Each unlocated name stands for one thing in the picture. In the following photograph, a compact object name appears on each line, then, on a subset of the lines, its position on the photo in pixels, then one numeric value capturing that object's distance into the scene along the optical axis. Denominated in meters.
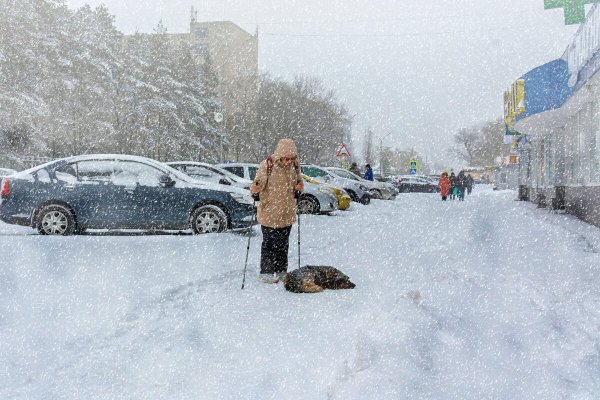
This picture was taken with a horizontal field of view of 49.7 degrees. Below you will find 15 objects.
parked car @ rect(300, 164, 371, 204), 23.92
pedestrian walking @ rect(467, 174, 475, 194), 44.47
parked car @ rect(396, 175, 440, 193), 57.19
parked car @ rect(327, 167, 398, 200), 31.80
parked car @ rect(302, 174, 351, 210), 20.34
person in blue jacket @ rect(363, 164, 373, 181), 29.34
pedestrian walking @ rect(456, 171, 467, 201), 36.00
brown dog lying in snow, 6.89
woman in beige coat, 7.28
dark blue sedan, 11.23
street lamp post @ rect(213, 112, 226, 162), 60.08
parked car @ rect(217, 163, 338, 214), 17.66
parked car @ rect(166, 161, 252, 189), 14.40
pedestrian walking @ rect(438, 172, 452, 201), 36.19
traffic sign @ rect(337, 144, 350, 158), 29.77
